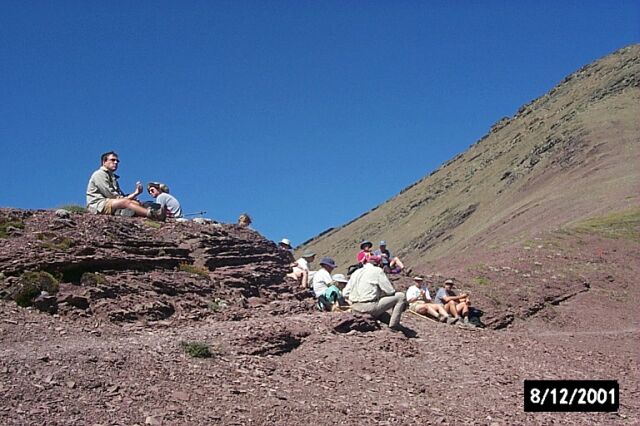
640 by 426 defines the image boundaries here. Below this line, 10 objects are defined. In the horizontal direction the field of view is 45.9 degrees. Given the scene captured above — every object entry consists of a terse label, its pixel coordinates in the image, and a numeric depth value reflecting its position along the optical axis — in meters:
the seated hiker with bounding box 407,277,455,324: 15.37
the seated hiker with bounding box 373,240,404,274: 18.17
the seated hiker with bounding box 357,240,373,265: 16.40
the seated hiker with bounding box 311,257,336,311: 13.93
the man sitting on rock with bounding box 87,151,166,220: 14.27
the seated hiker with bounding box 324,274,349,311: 13.85
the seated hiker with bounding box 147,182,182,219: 15.32
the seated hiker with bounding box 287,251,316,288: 14.91
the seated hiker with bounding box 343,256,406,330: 13.14
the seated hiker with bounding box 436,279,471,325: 15.64
